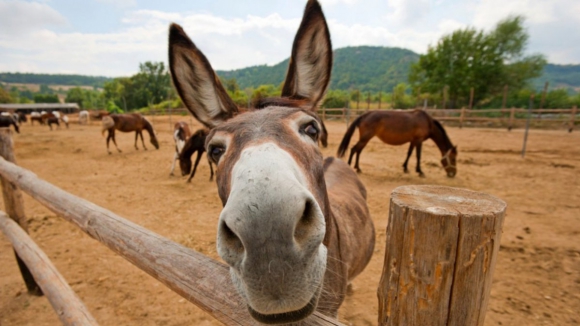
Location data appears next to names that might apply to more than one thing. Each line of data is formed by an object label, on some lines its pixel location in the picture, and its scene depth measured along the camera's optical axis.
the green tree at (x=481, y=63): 38.25
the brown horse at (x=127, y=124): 14.54
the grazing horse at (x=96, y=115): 45.96
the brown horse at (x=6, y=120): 25.83
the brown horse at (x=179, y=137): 10.58
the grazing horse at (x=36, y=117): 37.17
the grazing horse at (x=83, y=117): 39.84
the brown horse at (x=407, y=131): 9.17
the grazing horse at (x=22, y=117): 42.26
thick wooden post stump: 0.82
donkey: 0.91
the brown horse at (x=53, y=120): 30.81
